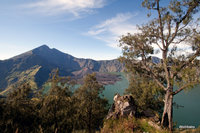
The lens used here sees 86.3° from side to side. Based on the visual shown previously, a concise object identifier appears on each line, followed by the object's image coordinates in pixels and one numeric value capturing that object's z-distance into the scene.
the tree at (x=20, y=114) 10.60
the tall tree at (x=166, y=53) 10.00
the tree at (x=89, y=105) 21.50
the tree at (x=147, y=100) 29.50
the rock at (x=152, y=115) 12.45
